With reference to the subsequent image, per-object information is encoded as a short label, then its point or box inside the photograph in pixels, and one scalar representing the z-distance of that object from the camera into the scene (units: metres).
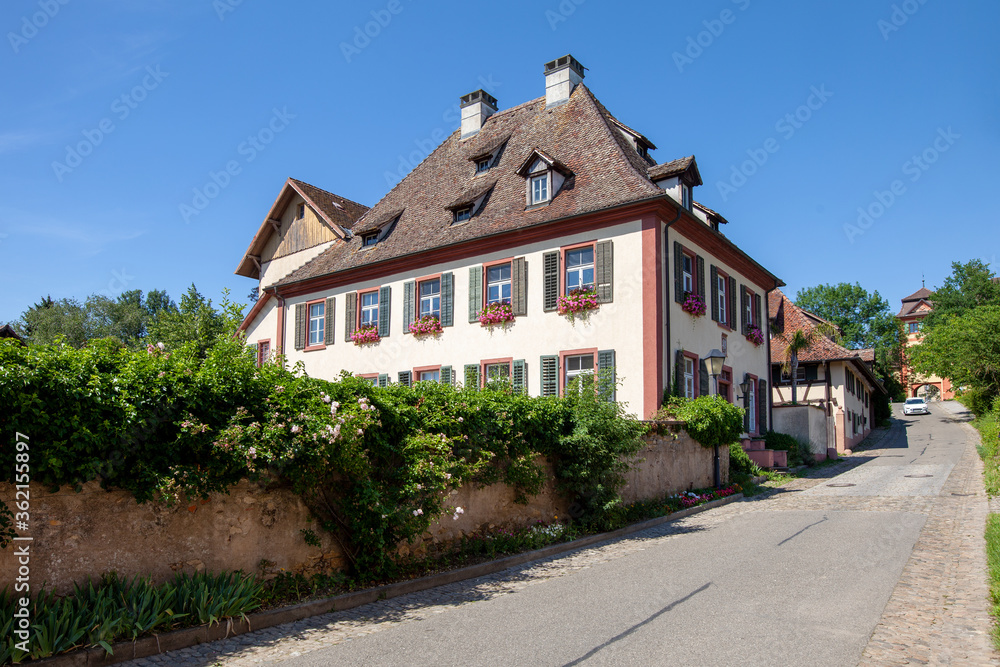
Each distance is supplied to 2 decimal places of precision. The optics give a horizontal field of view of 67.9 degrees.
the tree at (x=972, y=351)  43.09
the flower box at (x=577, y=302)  18.61
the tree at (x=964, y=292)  65.06
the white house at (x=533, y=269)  18.31
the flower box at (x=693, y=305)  19.36
